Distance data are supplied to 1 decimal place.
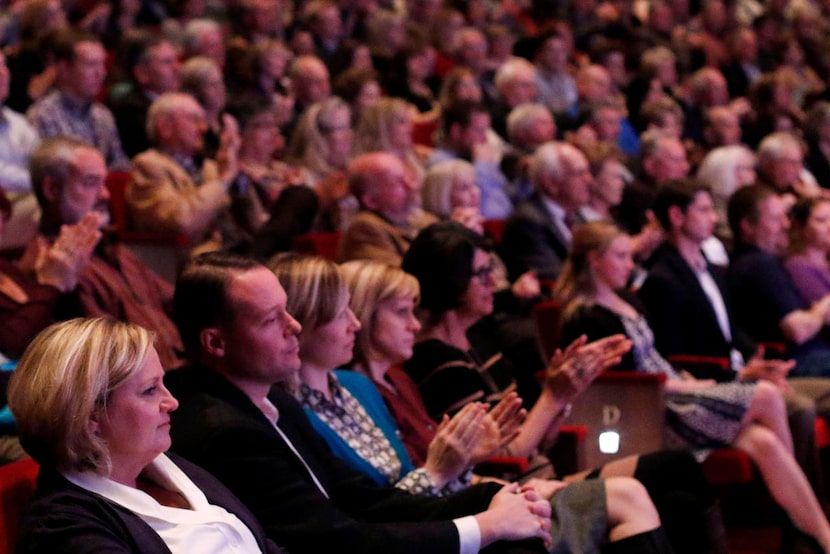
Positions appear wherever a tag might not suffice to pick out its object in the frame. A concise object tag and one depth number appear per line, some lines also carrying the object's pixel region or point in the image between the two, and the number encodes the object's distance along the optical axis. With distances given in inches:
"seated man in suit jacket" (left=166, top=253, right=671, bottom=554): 148.3
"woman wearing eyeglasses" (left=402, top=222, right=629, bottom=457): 215.5
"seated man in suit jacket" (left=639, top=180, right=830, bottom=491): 271.4
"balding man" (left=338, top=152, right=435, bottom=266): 286.8
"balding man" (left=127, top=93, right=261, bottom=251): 307.3
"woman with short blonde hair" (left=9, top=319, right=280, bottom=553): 117.5
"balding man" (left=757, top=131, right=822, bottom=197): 396.2
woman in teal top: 177.2
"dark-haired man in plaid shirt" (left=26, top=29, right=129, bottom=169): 341.4
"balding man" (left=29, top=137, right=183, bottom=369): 233.1
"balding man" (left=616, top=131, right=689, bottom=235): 388.2
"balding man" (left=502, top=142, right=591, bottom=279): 331.0
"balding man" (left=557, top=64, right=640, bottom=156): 474.3
